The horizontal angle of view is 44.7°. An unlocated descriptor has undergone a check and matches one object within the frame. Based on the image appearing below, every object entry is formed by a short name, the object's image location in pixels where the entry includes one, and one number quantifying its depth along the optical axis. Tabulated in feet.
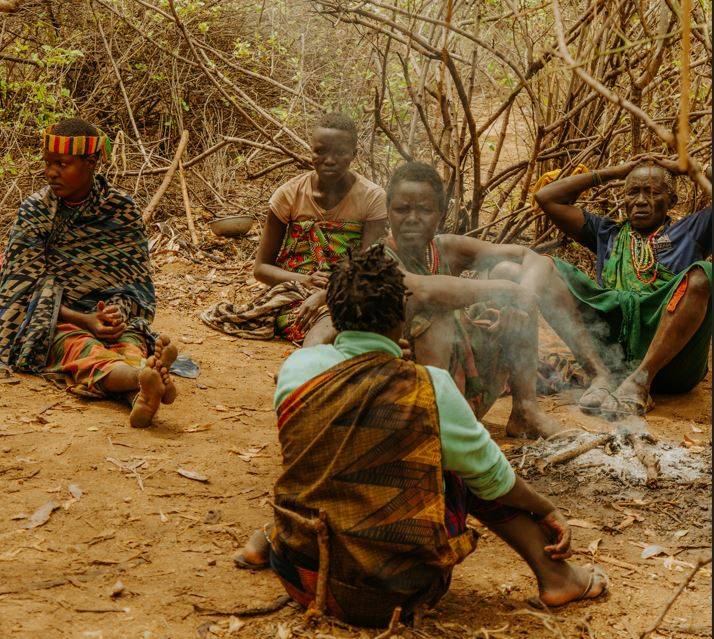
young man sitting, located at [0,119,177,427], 14.83
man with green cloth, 15.30
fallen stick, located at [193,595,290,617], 8.56
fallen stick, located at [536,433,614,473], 12.58
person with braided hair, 7.61
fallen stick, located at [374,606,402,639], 7.63
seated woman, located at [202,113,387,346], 16.30
